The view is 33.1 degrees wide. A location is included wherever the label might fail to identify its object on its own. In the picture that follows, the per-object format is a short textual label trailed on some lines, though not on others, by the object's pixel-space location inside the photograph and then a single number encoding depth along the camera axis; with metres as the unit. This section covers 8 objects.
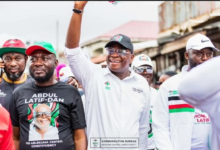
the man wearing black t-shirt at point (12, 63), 4.86
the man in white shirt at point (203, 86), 1.69
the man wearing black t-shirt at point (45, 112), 3.97
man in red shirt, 2.46
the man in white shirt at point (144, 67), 6.36
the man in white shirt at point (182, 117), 4.34
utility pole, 42.05
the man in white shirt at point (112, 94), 4.00
